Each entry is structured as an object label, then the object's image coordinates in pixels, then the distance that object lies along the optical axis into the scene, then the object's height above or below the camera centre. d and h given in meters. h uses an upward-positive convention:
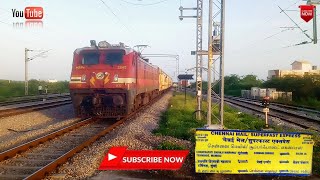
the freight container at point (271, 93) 28.07 -0.79
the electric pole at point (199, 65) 11.53 +1.05
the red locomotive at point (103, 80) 10.72 +0.27
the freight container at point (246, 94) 35.74 -1.13
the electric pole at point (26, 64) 31.09 +2.79
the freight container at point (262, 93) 29.97 -0.84
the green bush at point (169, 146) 5.90 -1.47
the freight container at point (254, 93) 31.77 -0.90
